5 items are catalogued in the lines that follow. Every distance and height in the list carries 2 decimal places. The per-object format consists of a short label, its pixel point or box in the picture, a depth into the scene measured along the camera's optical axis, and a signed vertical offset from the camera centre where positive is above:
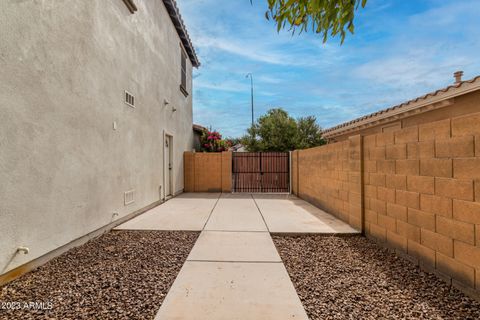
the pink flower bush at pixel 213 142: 14.26 +1.19
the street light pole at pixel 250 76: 22.82 +7.95
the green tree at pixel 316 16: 2.14 +1.37
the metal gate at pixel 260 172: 12.22 -0.45
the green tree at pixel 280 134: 18.30 +2.18
